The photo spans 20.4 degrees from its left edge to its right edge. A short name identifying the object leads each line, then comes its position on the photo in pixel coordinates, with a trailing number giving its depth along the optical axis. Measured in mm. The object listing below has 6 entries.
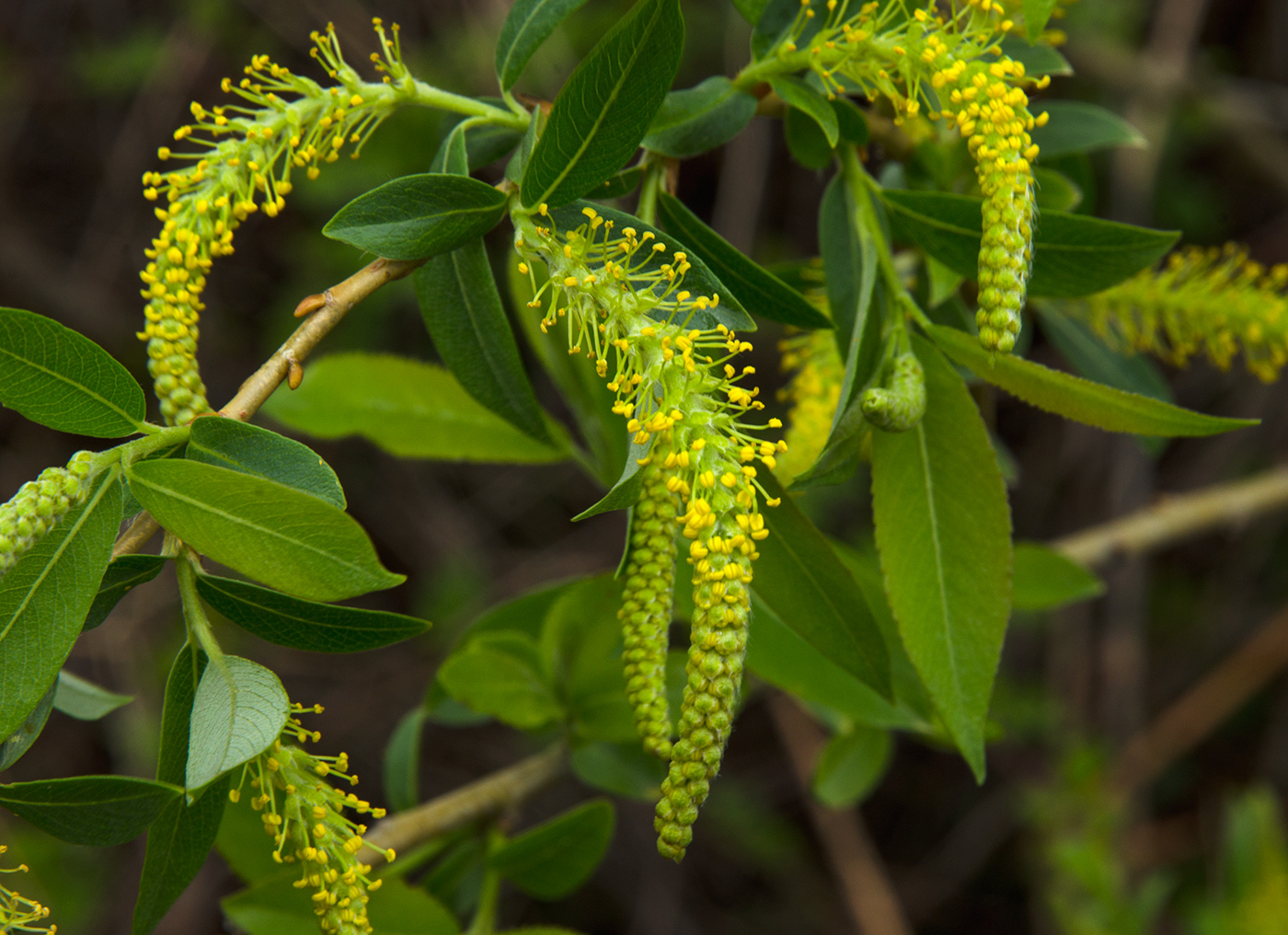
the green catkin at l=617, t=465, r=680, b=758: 293
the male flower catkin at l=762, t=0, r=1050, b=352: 288
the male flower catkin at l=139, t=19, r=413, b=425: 298
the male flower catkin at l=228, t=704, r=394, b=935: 294
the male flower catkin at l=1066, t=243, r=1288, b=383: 339
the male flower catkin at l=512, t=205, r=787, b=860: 284
